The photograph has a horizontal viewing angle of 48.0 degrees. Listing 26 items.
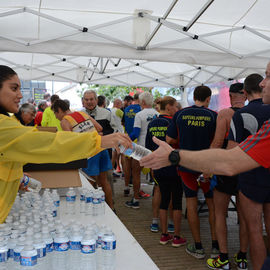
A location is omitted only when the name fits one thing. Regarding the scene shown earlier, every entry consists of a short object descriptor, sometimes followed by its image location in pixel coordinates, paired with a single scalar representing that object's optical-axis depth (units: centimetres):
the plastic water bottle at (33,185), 221
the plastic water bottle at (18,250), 118
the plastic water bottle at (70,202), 203
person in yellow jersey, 516
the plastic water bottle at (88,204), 200
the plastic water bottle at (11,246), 123
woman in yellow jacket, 133
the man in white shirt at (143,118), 474
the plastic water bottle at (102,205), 203
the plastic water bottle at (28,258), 112
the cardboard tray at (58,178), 245
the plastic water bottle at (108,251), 129
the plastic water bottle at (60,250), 126
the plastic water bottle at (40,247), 119
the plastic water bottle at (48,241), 126
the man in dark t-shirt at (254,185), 234
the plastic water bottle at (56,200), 199
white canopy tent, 427
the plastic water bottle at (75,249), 127
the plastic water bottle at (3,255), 116
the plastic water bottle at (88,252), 122
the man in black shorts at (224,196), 297
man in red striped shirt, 132
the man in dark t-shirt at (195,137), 320
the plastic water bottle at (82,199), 203
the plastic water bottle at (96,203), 198
